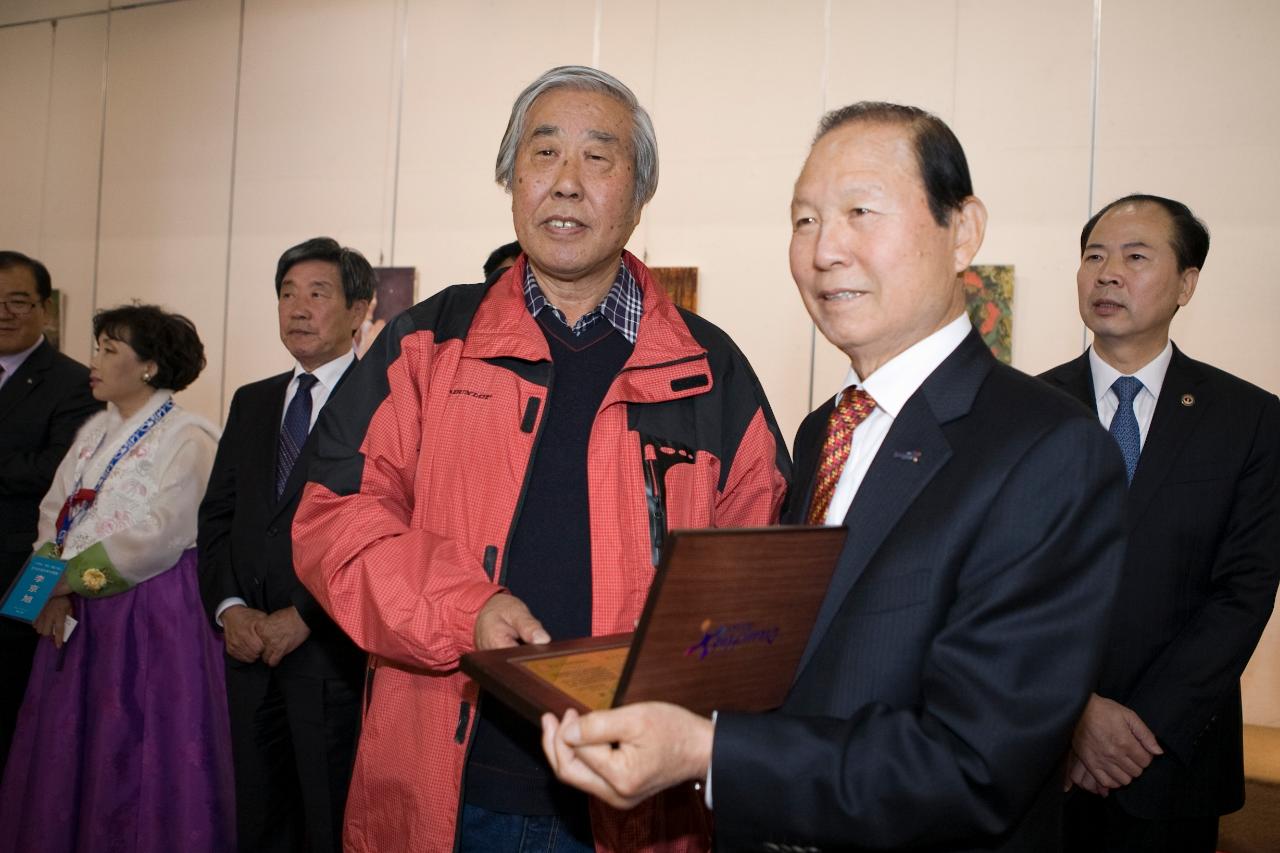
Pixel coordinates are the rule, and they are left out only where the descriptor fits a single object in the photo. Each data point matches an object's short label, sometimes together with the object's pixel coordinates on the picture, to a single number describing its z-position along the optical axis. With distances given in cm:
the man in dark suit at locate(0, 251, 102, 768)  404
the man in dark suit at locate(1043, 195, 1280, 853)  225
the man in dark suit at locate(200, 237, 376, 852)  296
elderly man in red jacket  162
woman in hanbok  328
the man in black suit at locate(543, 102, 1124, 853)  110
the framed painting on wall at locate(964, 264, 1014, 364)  483
